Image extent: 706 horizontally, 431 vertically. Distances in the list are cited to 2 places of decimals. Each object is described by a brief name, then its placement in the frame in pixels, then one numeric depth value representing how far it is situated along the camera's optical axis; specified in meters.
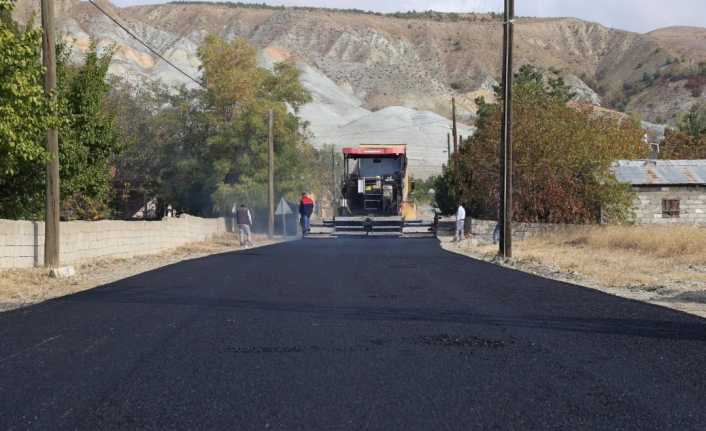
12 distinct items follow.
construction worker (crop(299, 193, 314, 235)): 48.94
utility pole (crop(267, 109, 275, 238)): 54.38
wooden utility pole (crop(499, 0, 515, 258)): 31.38
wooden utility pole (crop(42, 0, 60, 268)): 23.83
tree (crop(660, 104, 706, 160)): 82.31
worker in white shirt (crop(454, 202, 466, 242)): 44.50
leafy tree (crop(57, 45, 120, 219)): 29.61
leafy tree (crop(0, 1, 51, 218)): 19.28
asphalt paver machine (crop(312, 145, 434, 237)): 48.31
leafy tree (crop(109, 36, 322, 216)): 60.81
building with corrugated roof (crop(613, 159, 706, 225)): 53.12
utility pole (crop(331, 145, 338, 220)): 49.73
